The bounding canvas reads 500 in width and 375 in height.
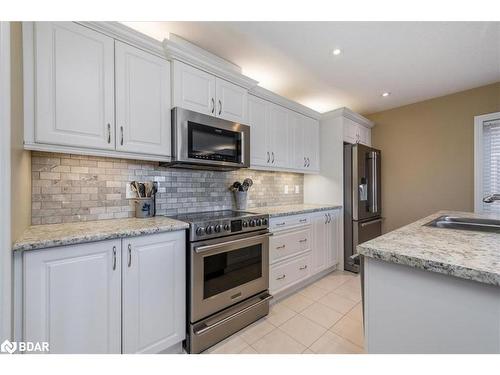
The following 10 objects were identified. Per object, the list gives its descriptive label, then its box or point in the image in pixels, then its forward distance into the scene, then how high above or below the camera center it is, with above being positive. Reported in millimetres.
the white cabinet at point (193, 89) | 1772 +848
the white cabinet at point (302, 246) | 2205 -702
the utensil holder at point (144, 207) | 1753 -162
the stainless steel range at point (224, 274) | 1532 -702
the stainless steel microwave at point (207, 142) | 1743 +400
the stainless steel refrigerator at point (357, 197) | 2961 -149
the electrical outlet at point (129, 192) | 1797 -40
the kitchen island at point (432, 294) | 669 -381
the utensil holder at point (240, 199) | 2451 -139
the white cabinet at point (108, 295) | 1062 -611
